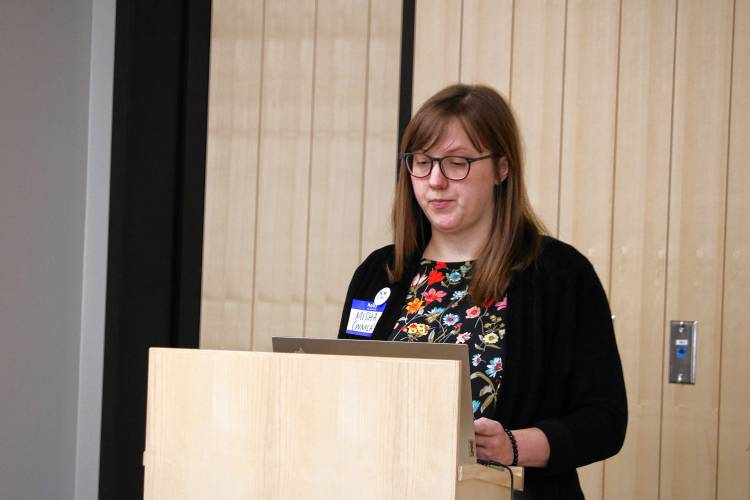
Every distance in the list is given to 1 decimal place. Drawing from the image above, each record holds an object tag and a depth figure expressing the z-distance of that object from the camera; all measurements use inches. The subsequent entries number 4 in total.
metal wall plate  235.4
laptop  190.1
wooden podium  187.7
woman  206.7
